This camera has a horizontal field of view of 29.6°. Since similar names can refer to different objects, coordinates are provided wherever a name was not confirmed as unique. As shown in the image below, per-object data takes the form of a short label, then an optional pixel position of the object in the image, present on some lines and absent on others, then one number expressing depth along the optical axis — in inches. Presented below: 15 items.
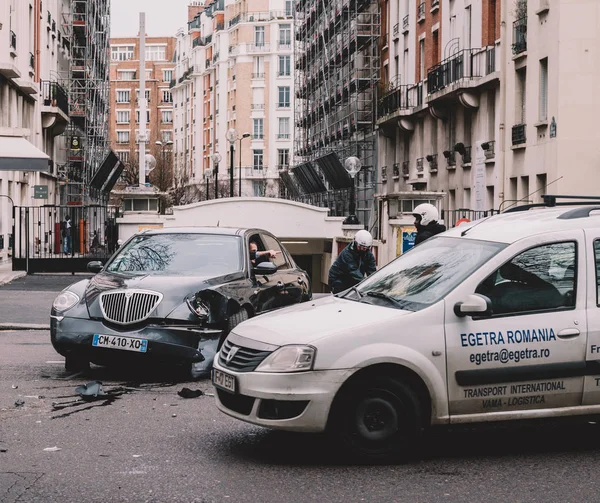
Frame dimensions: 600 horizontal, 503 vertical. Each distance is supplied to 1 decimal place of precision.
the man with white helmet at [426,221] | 551.2
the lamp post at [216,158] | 2328.7
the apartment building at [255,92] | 4638.3
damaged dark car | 428.1
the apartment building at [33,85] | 1503.4
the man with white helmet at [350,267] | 560.7
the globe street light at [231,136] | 1891.5
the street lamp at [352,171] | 1438.2
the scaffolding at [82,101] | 2246.7
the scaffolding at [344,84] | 2118.6
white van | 280.5
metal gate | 1175.6
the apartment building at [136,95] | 6190.9
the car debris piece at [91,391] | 393.7
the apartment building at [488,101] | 1152.8
